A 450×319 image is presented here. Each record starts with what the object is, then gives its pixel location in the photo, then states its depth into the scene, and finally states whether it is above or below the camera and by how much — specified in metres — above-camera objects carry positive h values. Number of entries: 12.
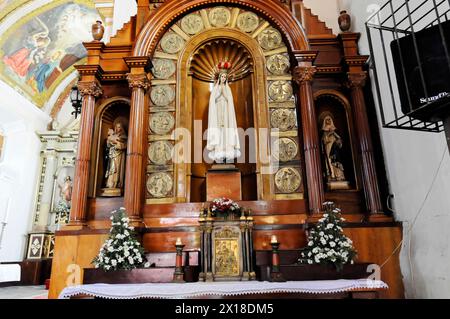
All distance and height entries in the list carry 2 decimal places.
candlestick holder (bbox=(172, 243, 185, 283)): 4.43 -0.12
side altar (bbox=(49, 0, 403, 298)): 5.97 +2.32
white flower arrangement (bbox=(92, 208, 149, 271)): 4.92 +0.14
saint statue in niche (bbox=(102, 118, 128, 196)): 6.64 +1.85
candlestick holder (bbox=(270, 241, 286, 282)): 4.25 -0.16
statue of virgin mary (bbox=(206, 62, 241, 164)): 6.54 +2.49
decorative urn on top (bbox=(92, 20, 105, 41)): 7.27 +4.68
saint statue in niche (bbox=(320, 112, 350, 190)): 6.46 +1.82
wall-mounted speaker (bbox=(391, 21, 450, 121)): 2.43 +1.27
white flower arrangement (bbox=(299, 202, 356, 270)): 4.70 +0.13
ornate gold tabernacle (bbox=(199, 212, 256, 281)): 4.77 +0.12
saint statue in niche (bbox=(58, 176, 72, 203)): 13.96 +2.86
